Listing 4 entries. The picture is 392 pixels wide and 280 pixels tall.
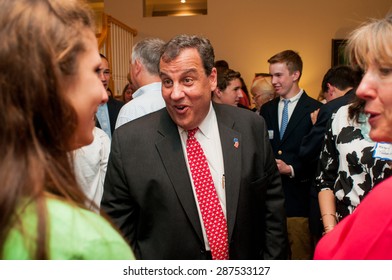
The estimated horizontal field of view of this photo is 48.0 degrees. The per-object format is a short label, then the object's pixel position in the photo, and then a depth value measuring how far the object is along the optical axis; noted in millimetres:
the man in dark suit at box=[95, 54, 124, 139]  3779
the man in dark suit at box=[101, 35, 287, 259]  1843
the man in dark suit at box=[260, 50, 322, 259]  3412
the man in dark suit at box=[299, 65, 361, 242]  2676
